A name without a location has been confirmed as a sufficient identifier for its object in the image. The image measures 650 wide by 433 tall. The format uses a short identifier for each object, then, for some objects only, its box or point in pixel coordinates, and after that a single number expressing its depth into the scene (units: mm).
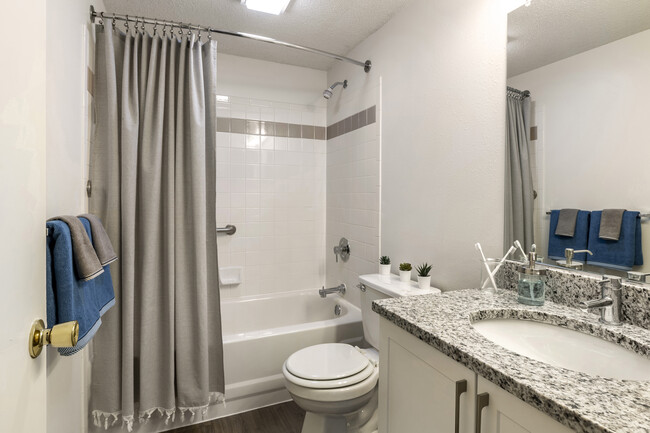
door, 469
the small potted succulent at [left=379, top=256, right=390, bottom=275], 1886
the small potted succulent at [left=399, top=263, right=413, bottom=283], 1743
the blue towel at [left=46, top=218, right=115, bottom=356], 1007
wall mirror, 906
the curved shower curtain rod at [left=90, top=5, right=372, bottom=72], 1609
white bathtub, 1924
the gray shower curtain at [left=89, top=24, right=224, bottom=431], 1605
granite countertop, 506
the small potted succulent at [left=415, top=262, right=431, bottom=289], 1601
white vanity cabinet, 614
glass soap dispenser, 1036
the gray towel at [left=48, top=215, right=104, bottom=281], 1087
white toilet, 1438
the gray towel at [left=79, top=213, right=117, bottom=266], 1285
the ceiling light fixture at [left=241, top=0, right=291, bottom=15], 1841
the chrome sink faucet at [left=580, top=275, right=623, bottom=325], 860
